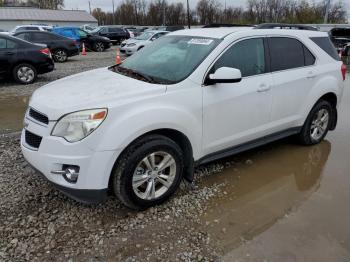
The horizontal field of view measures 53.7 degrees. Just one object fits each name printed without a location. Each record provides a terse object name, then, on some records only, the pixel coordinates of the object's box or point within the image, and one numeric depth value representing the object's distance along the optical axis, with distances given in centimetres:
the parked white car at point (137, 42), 1906
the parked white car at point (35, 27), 2147
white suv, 307
